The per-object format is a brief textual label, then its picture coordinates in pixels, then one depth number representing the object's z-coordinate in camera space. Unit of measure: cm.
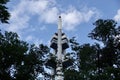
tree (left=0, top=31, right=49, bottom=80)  2147
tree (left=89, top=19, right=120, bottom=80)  2353
